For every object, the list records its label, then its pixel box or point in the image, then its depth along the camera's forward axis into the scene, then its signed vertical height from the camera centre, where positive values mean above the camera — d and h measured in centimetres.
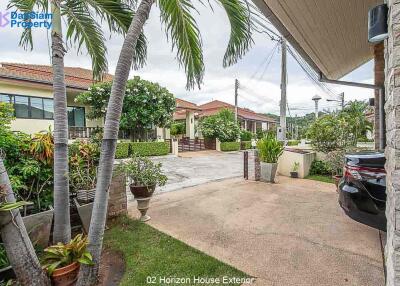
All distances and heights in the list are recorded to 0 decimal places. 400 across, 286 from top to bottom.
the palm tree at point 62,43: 271 +163
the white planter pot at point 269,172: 701 -106
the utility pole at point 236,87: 2318 +527
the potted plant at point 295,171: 773 -115
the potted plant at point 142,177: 394 -68
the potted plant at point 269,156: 703 -59
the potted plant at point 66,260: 233 -129
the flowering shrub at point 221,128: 1982 +96
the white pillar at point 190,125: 2291 +141
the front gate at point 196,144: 2028 -50
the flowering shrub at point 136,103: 1382 +234
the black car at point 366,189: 259 -63
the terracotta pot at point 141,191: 390 -89
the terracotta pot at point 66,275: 232 -140
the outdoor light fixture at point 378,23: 177 +92
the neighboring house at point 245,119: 2917 +266
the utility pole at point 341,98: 2683 +470
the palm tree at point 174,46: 242 +122
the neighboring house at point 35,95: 1265 +273
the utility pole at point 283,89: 963 +209
